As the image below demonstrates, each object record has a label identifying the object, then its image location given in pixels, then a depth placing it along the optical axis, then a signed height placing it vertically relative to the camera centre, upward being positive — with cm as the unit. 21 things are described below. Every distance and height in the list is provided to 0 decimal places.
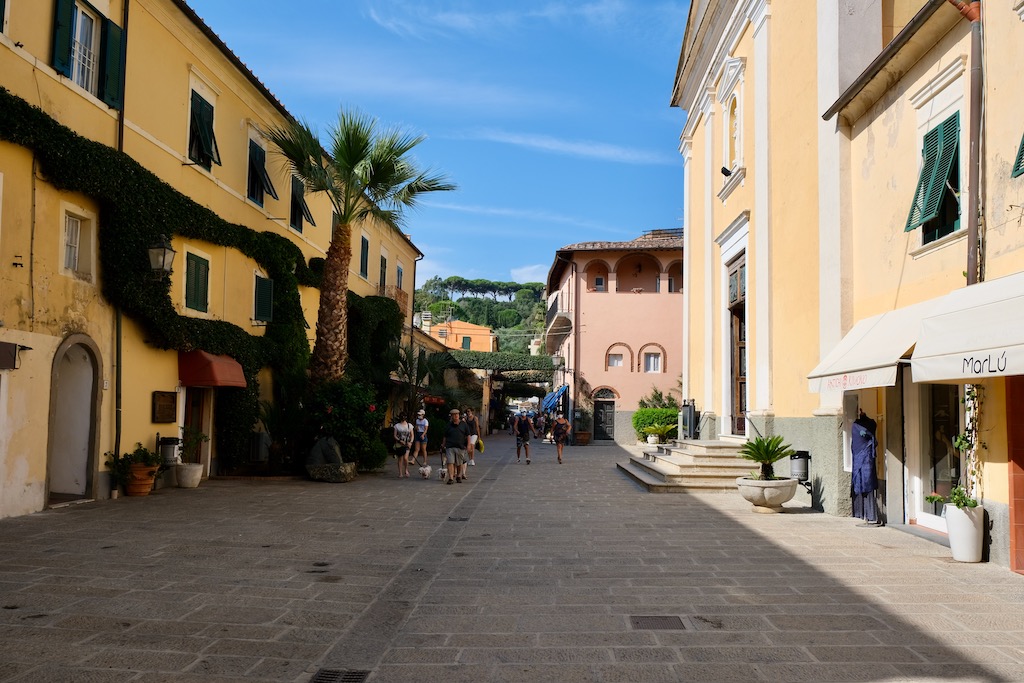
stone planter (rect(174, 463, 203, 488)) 1492 -140
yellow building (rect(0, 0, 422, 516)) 1101 +264
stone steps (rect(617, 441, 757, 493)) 1598 -132
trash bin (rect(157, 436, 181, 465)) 1468 -91
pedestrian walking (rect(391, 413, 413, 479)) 1856 -95
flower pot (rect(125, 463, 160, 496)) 1342 -138
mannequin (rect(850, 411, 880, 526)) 1103 -79
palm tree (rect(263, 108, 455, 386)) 1773 +474
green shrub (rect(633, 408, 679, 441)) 3334 -55
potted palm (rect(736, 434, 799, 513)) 1241 -116
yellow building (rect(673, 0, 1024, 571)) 816 +232
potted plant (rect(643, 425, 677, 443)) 2775 -93
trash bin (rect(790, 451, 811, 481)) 1321 -92
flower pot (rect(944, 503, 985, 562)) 833 -126
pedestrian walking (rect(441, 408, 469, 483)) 1708 -92
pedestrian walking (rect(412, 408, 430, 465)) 2103 -81
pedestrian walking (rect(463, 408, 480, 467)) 1948 -66
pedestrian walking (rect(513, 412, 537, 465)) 2665 -92
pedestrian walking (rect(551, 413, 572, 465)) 2545 -84
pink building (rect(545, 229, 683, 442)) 3975 +336
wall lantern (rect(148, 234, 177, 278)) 1324 +232
